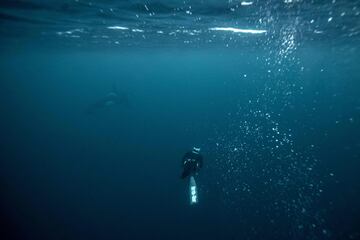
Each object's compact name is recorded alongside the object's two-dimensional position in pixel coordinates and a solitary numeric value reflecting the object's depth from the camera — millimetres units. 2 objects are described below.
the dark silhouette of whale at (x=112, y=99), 28859
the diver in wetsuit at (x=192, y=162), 9469
